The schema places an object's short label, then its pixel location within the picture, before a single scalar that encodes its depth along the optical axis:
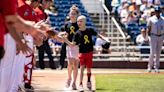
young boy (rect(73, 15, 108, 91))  17.20
